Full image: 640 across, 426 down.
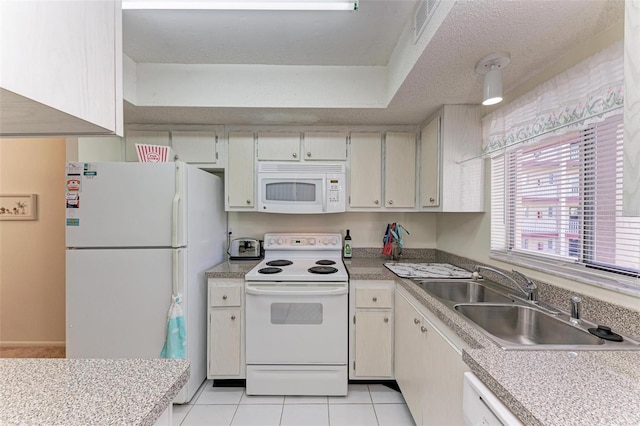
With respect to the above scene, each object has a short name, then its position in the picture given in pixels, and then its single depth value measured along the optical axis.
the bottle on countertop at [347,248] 2.51
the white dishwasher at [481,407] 0.68
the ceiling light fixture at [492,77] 1.35
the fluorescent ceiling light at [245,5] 1.36
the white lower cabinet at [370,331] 1.92
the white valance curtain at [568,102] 1.03
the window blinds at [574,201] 1.05
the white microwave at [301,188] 2.26
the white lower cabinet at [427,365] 1.10
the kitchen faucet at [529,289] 1.33
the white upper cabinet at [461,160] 1.90
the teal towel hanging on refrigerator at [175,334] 1.66
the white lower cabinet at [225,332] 1.94
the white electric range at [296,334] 1.87
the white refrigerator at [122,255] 1.69
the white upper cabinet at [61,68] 0.42
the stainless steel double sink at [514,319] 0.94
